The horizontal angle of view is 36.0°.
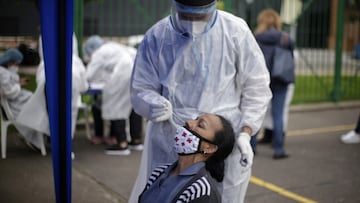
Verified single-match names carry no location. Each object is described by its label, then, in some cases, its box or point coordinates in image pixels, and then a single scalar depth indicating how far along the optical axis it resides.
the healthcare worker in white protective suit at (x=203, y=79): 2.93
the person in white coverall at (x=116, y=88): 6.39
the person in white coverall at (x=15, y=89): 5.28
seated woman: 2.57
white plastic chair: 5.86
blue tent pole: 2.52
